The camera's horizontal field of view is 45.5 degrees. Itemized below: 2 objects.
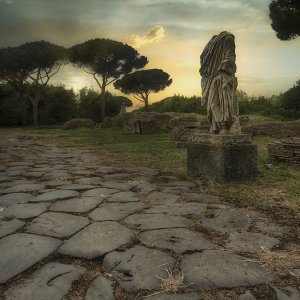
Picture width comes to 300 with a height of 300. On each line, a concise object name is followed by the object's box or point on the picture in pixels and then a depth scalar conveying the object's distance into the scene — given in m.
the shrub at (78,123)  20.81
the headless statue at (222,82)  4.87
